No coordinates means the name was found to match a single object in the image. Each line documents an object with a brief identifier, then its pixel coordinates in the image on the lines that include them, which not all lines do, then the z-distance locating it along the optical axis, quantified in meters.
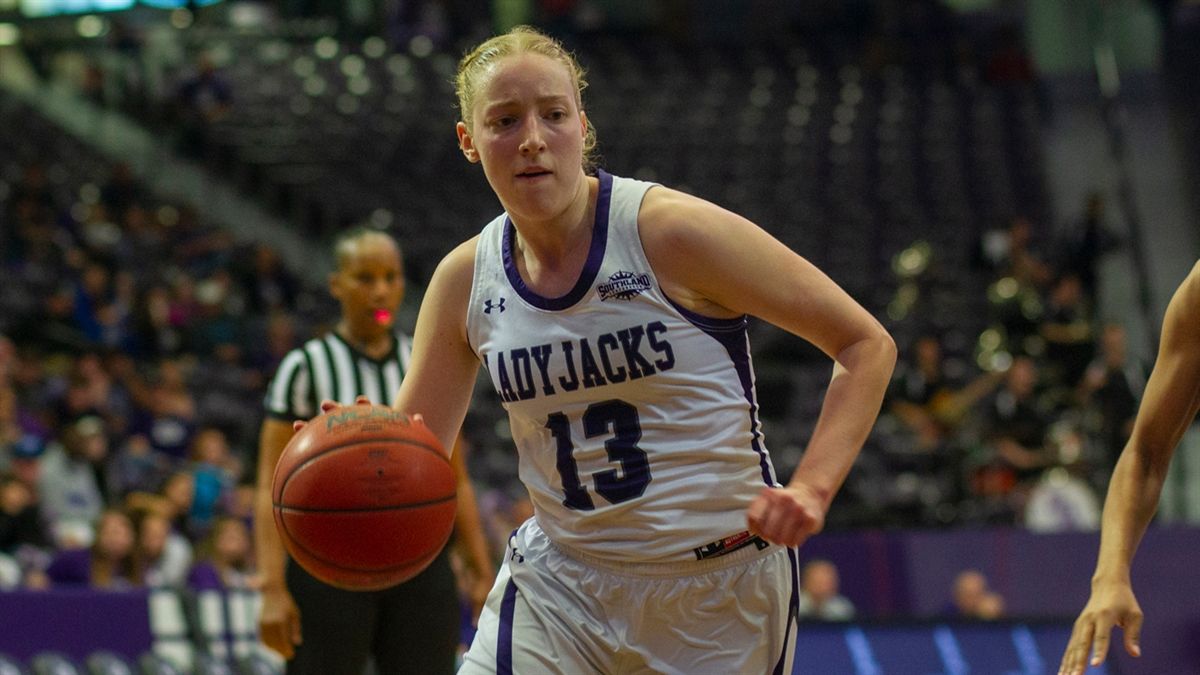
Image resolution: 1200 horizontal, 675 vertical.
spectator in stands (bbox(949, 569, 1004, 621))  19.16
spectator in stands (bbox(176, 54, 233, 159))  34.00
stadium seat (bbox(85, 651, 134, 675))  14.53
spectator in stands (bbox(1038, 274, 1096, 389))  27.14
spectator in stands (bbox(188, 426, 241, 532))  19.48
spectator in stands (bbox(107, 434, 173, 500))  19.77
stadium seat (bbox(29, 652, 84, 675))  14.27
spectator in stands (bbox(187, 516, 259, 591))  16.89
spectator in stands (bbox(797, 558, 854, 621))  18.98
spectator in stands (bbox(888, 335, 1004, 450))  25.61
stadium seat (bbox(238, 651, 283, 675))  15.39
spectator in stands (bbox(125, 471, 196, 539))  18.42
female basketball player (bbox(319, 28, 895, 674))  6.30
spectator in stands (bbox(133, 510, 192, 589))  16.86
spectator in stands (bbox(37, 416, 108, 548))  18.64
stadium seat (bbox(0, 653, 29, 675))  13.96
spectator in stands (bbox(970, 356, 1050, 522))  23.59
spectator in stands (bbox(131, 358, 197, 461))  22.20
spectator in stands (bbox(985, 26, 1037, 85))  39.81
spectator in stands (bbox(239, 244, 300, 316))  27.87
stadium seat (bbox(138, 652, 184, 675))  14.72
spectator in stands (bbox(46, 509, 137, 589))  16.16
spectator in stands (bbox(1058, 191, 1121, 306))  30.81
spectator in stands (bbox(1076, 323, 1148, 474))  22.61
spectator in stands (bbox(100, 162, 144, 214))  30.33
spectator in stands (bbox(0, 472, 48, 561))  17.09
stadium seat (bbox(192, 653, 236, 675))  15.22
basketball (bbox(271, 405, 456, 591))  6.55
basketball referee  9.77
